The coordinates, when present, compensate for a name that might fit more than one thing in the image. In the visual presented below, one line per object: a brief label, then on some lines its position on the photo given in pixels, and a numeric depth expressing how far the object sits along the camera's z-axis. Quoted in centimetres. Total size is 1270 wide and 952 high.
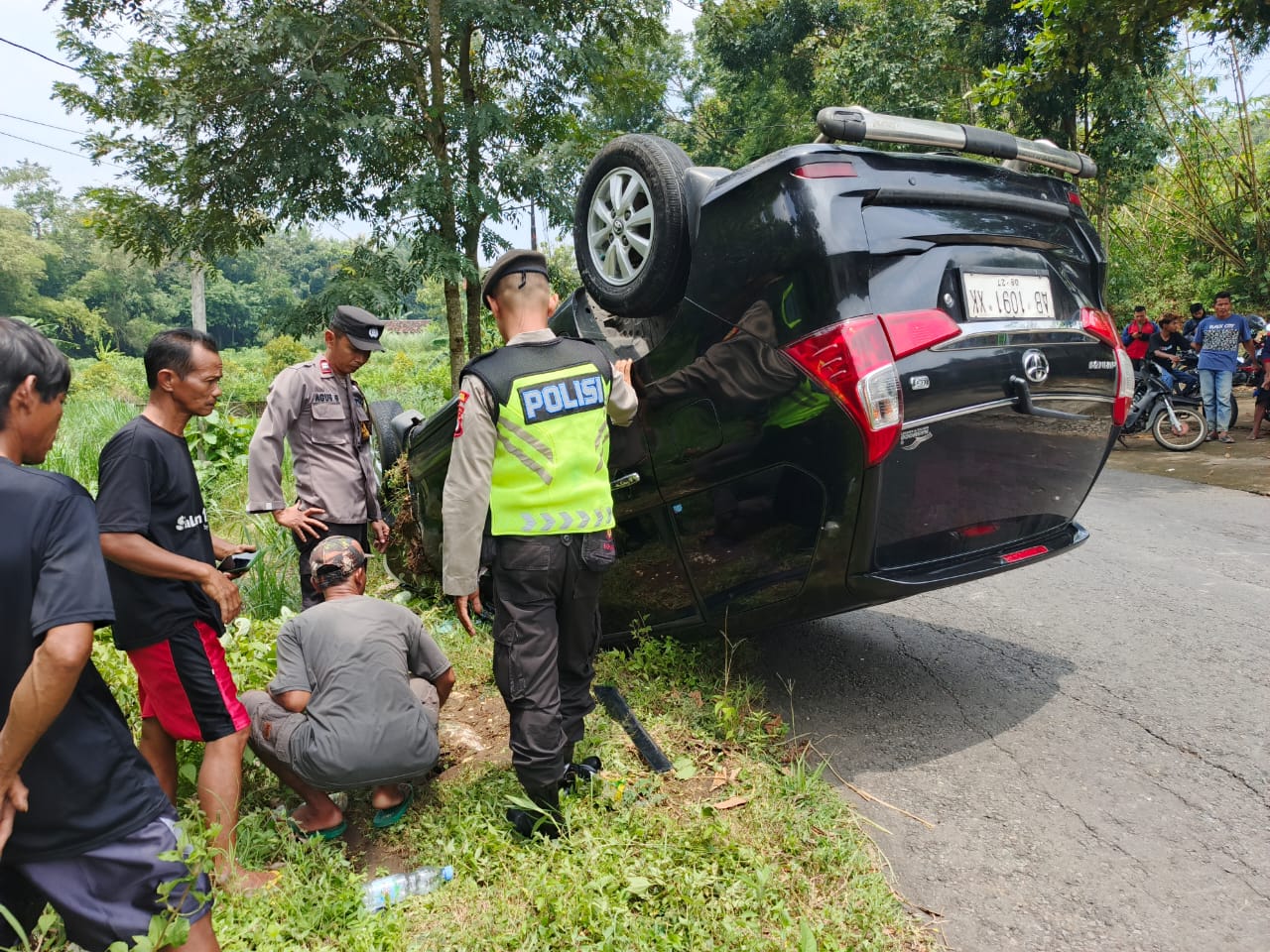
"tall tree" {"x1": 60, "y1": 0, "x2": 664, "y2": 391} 962
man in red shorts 245
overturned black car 256
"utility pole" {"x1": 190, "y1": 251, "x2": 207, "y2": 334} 2756
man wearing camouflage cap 260
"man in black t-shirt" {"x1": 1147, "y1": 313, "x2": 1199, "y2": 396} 1038
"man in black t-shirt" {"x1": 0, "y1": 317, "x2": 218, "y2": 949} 155
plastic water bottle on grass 236
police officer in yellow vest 252
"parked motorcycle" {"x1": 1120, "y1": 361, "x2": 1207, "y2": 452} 983
